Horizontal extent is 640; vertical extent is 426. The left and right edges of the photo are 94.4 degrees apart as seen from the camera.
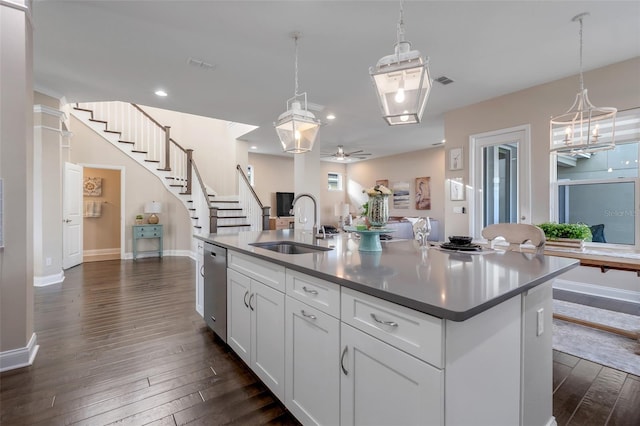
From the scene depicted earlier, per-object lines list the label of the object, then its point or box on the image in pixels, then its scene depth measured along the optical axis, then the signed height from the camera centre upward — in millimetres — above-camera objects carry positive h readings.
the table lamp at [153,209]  6916 +61
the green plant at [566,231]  3117 -202
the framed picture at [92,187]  6848 +576
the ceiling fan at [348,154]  7747 +1640
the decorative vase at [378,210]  1939 +12
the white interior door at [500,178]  4410 +543
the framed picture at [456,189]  5087 +402
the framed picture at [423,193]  8594 +552
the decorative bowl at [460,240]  2077 -201
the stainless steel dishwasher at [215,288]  2434 -673
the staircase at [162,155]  6230 +1321
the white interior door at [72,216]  5465 -85
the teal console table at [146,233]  6625 -501
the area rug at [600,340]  2303 -1142
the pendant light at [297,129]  2664 +781
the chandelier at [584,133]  2729 +923
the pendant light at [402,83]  1638 +750
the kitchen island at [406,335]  965 -501
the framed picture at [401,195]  9195 +528
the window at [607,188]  3549 +308
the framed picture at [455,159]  5054 +911
